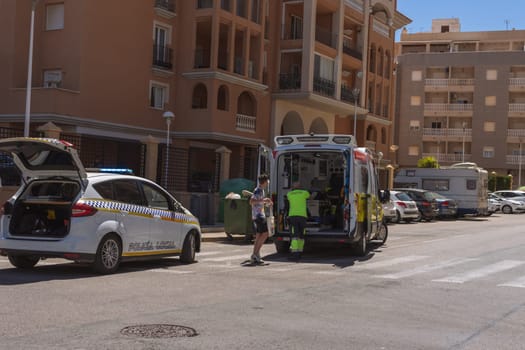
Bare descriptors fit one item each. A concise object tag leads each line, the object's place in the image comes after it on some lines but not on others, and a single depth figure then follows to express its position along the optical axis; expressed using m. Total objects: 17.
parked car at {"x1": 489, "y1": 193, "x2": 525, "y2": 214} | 51.12
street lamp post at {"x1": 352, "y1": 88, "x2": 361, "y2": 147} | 40.18
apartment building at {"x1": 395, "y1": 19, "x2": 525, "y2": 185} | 73.31
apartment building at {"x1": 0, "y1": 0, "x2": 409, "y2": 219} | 28.94
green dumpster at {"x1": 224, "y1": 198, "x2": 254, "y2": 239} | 20.58
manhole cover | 7.26
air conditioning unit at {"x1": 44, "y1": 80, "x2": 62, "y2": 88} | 29.30
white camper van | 39.53
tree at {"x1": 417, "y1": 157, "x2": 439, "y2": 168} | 60.82
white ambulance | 15.72
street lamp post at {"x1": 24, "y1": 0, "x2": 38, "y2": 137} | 20.59
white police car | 11.52
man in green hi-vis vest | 15.09
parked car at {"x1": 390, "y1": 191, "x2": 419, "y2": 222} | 33.06
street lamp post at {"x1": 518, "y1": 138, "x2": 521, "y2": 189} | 71.88
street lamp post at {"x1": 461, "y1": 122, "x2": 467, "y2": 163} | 71.45
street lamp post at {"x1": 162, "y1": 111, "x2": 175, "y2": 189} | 24.62
